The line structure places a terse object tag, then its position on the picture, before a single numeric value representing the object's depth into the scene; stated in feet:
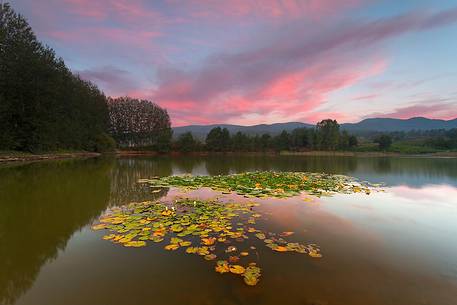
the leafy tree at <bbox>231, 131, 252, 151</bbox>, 295.69
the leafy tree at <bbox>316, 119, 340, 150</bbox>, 322.34
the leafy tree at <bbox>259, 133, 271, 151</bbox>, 310.49
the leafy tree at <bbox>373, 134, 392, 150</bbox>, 318.06
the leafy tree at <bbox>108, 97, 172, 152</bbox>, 280.06
